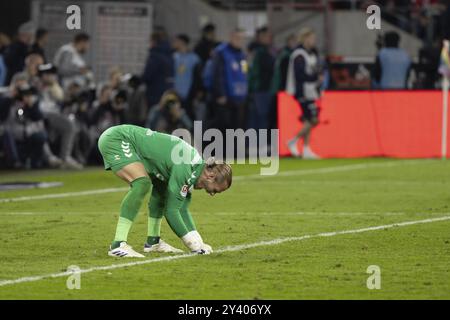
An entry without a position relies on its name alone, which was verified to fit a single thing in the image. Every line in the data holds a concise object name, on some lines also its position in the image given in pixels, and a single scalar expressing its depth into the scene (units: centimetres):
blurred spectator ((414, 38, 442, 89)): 2945
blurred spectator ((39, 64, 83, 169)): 2420
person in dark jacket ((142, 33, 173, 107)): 2744
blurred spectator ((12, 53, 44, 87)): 2389
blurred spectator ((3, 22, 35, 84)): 2560
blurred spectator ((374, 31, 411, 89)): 2792
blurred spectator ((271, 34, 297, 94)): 2847
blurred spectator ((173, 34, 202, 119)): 2848
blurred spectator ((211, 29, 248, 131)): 2669
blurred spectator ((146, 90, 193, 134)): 2598
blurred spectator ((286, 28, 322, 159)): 2617
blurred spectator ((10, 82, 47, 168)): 2322
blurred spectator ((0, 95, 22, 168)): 2328
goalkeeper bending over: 1256
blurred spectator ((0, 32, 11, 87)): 2481
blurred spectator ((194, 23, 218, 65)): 2956
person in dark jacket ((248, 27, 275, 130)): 2903
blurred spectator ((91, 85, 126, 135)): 2525
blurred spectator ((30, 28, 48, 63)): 2561
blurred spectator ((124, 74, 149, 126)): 2628
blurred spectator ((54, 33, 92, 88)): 2541
